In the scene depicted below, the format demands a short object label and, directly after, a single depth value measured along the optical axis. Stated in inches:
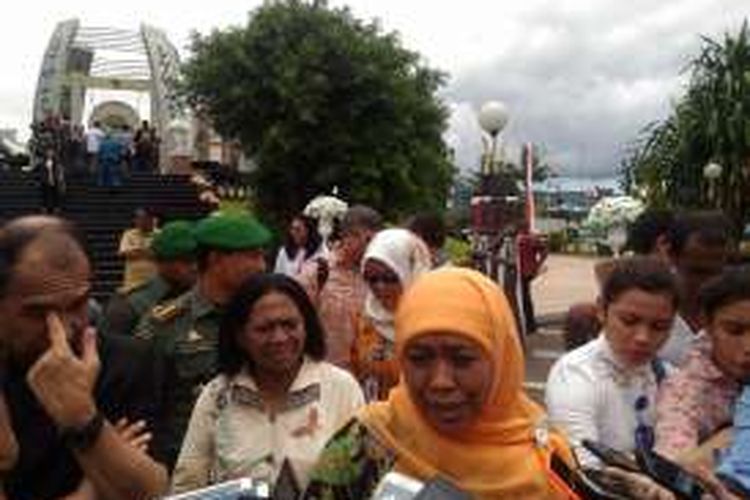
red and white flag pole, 534.3
